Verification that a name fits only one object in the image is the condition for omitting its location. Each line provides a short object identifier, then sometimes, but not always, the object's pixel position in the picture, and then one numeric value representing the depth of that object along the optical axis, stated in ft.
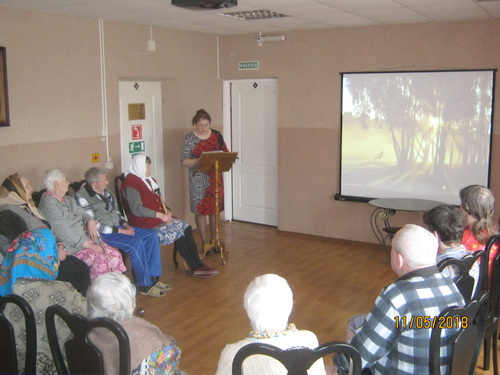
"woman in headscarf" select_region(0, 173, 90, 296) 12.58
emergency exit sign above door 22.75
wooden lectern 18.26
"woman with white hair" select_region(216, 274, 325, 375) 6.25
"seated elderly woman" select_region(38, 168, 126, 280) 13.82
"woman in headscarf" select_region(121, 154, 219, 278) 16.44
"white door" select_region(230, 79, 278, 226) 23.32
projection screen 18.72
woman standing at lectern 19.42
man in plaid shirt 7.13
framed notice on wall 14.88
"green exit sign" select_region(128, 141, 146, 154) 20.36
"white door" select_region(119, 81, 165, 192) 20.08
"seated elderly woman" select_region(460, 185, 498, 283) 10.91
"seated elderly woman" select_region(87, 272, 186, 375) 7.22
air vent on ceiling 17.67
